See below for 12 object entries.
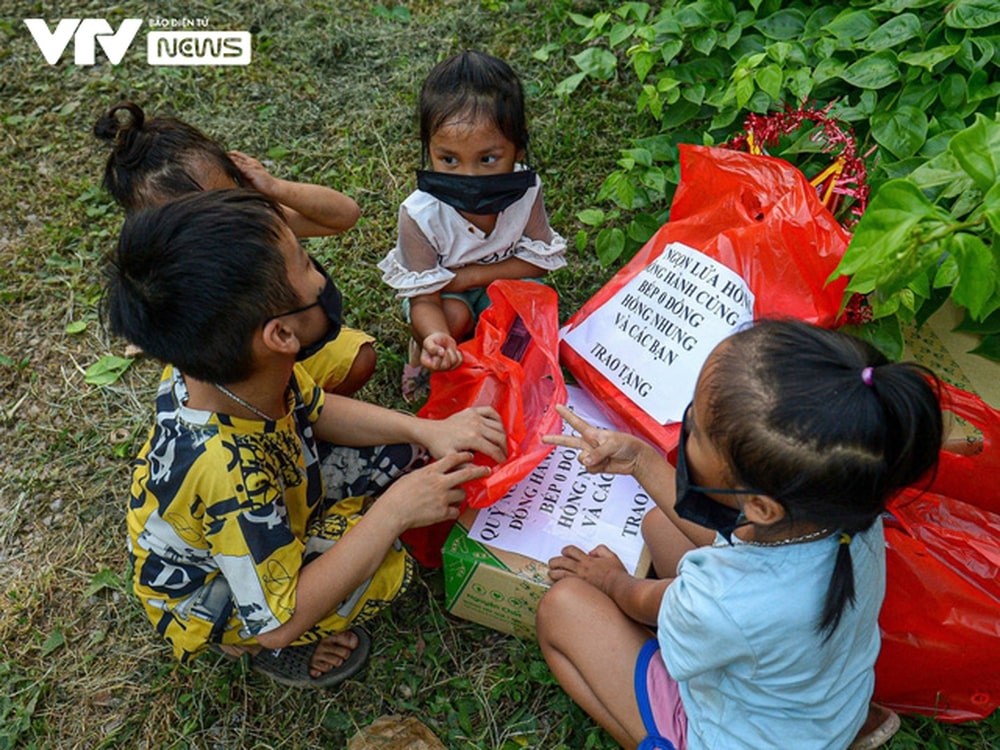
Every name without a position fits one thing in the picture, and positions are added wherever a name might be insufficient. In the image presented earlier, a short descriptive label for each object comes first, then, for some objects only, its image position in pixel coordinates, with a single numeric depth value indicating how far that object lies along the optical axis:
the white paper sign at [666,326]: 1.92
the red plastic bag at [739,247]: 1.85
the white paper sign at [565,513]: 1.89
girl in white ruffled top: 2.10
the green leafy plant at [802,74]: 1.99
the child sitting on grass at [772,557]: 1.17
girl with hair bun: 1.92
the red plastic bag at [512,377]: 1.96
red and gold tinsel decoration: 1.94
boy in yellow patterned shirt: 1.47
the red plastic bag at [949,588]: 1.64
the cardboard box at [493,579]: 1.85
